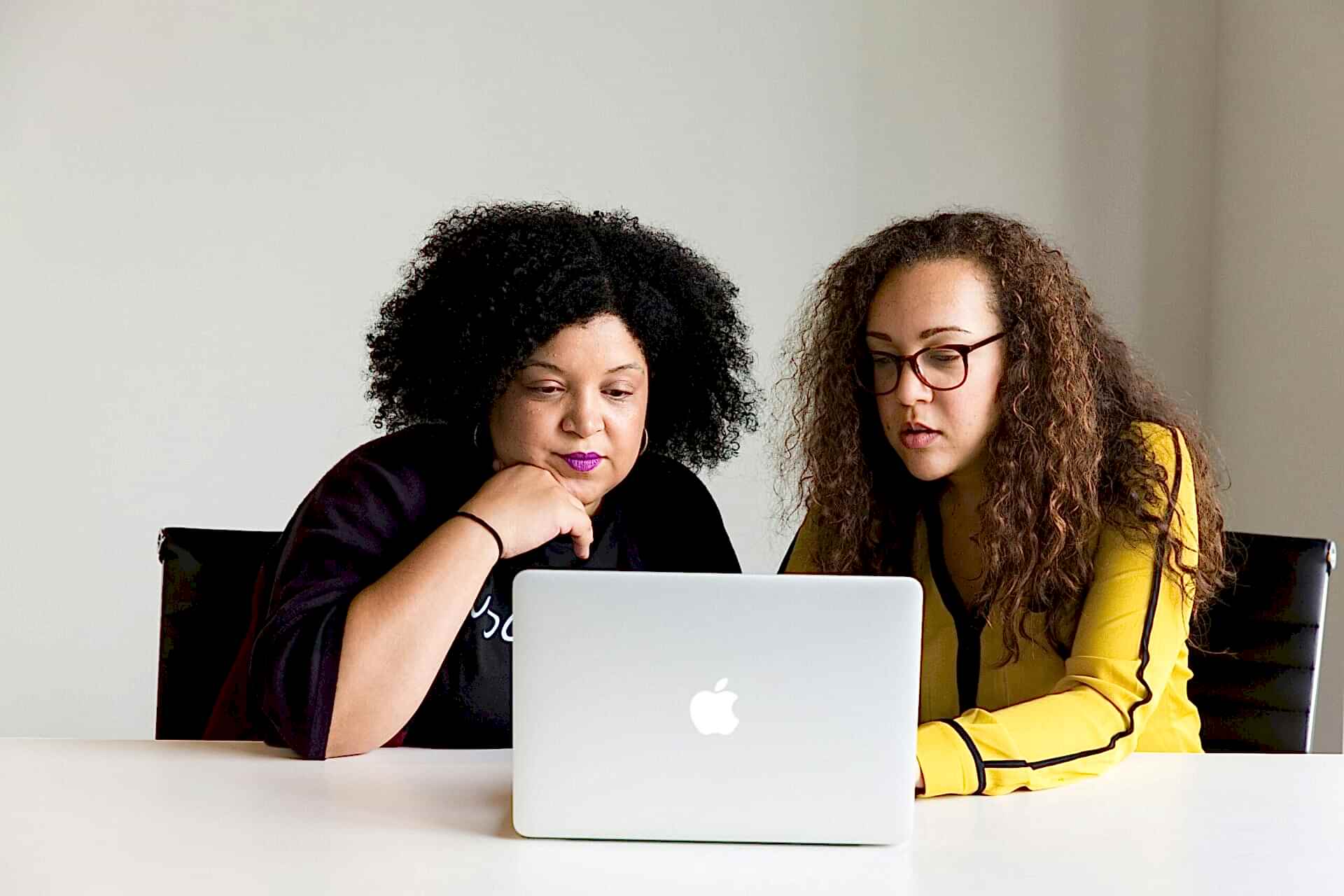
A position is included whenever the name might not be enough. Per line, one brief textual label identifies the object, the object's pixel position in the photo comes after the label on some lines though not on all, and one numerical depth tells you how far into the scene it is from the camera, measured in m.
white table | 1.01
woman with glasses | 1.50
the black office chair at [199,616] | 1.71
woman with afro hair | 1.38
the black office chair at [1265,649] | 1.67
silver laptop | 1.05
